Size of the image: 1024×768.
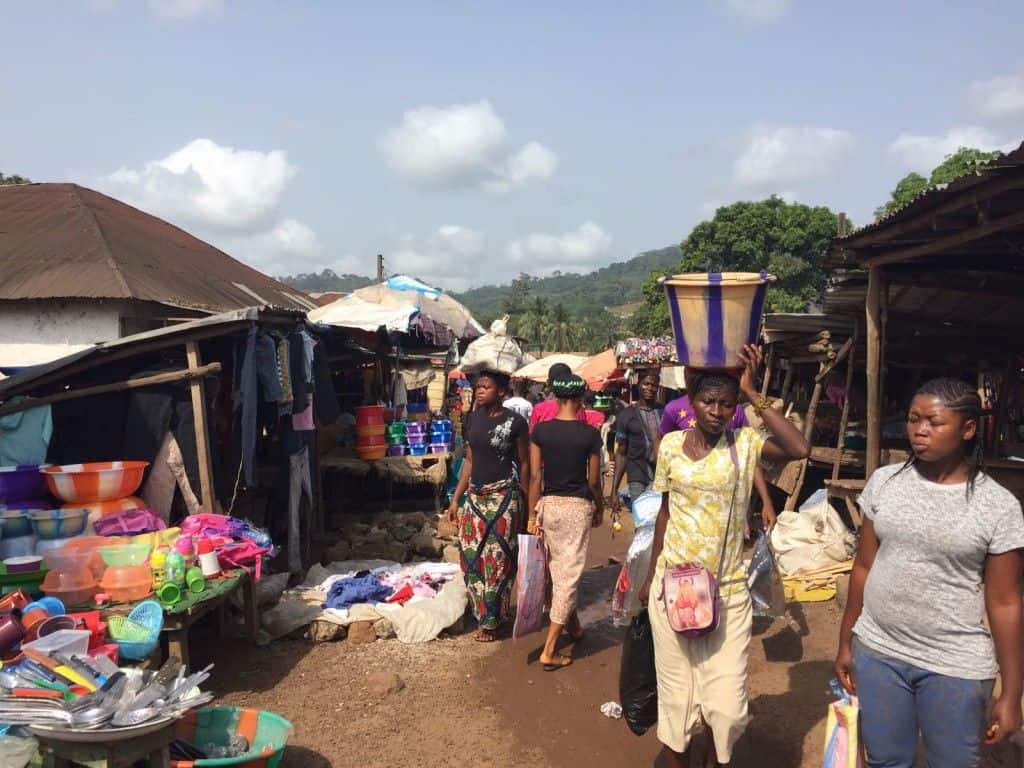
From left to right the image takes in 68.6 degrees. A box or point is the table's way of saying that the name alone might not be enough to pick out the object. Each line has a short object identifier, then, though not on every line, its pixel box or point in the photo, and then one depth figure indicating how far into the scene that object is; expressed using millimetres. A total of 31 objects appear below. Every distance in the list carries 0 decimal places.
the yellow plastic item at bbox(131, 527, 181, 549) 4848
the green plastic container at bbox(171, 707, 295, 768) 3588
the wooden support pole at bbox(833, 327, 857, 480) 8258
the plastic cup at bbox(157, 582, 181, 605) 4430
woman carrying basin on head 3094
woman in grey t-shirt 2373
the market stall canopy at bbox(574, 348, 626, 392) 19578
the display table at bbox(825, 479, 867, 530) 7062
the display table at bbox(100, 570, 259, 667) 4375
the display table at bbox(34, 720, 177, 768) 2820
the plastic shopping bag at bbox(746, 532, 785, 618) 4841
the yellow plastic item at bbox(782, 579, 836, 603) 6312
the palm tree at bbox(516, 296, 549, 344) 53750
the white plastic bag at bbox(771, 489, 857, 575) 6695
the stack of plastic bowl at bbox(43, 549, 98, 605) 4457
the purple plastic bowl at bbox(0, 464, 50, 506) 4852
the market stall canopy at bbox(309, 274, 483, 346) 9484
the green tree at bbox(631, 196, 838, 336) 34875
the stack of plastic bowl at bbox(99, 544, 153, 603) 4523
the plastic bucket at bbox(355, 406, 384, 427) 9430
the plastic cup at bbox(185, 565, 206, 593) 4621
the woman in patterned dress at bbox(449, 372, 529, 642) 5379
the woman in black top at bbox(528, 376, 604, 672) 5020
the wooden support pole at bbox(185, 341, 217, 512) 5586
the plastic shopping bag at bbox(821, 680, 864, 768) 2628
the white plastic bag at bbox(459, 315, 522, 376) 6248
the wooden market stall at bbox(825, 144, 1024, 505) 4683
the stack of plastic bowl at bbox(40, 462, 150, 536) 4949
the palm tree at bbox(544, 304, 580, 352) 52812
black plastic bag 3359
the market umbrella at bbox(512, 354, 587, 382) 20469
